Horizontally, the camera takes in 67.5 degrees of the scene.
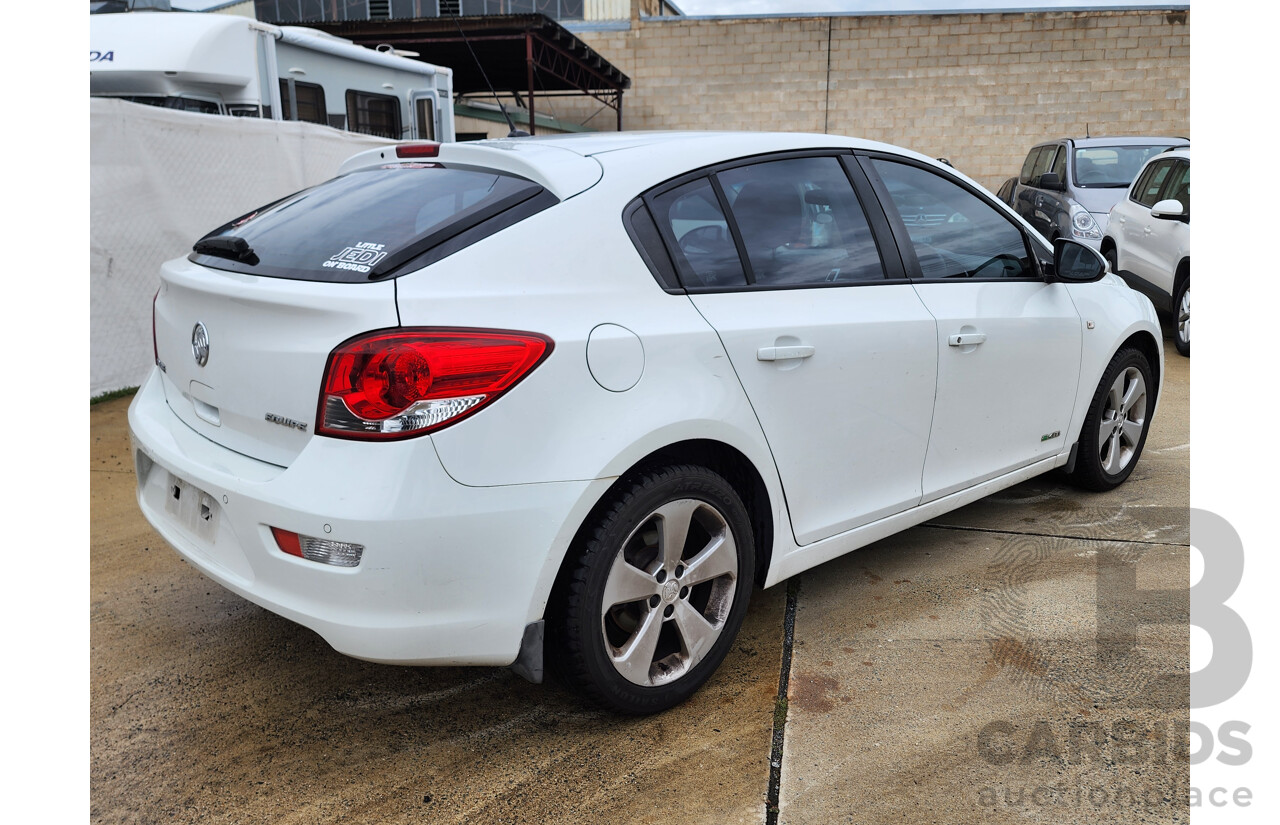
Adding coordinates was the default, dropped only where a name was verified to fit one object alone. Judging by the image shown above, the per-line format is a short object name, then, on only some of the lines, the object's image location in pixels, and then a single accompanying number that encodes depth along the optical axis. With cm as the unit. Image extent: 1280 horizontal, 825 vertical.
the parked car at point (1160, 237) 758
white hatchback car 213
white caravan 813
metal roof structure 1838
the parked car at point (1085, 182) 1017
